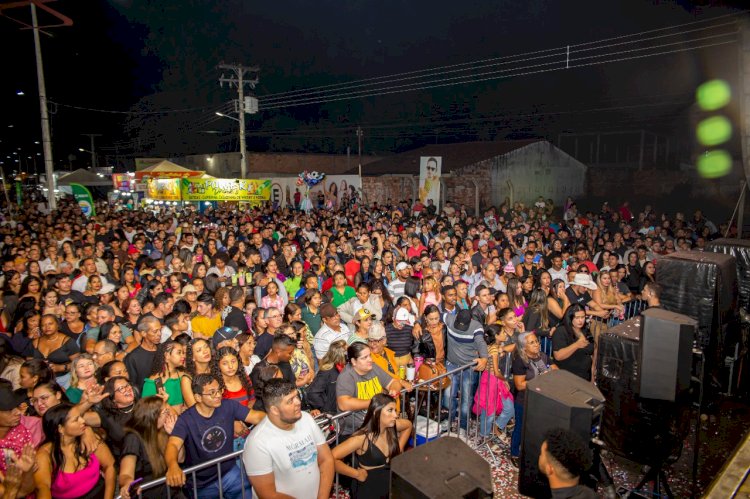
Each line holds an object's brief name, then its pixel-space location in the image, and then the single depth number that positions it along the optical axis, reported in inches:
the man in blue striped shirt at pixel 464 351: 206.5
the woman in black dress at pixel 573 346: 204.5
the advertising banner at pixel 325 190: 959.0
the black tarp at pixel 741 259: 254.8
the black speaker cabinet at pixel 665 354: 163.0
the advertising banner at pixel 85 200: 695.1
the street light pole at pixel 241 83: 946.1
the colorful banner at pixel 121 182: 826.2
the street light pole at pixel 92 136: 2151.6
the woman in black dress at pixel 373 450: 134.7
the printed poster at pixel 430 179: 853.8
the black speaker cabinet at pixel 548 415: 127.8
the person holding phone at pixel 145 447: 129.1
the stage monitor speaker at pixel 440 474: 82.7
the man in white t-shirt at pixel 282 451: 119.8
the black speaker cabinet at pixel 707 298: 216.4
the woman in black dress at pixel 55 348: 198.2
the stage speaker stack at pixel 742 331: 239.8
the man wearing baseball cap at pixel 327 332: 213.9
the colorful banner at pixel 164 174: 706.8
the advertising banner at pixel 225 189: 644.1
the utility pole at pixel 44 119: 639.1
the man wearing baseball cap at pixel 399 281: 309.9
